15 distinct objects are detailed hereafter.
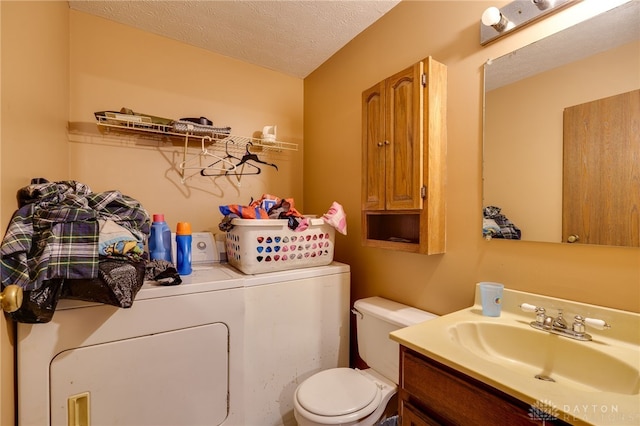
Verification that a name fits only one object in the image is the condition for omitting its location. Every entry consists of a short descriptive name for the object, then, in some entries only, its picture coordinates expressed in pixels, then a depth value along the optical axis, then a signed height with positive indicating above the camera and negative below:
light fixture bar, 1.08 +0.76
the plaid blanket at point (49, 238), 0.93 -0.09
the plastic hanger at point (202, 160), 2.00 +0.36
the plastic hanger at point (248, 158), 2.03 +0.37
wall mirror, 0.92 +0.27
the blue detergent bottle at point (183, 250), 1.50 -0.20
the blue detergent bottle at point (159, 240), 1.56 -0.16
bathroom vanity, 0.65 -0.44
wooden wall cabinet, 1.32 +0.28
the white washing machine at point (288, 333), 1.52 -0.69
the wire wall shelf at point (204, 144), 1.68 +0.49
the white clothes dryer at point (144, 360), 1.09 -0.63
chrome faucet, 0.92 -0.38
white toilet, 1.24 -0.84
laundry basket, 1.56 -0.20
